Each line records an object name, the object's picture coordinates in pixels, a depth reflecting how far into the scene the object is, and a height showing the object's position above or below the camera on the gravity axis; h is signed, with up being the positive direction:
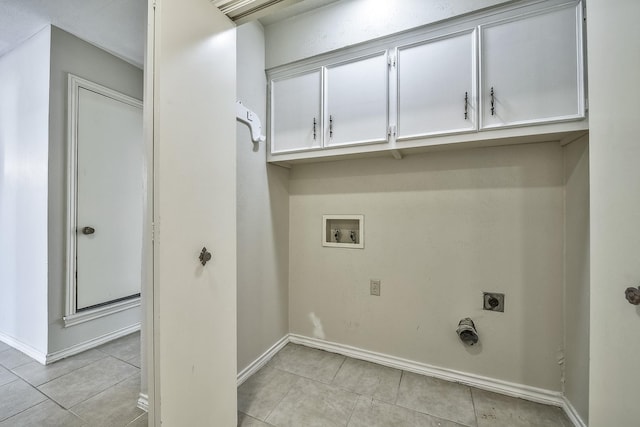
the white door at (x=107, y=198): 2.02 +0.12
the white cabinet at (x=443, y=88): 1.27 +0.78
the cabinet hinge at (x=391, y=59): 1.61 +1.02
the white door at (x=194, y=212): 0.87 +0.00
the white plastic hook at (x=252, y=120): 1.65 +0.66
